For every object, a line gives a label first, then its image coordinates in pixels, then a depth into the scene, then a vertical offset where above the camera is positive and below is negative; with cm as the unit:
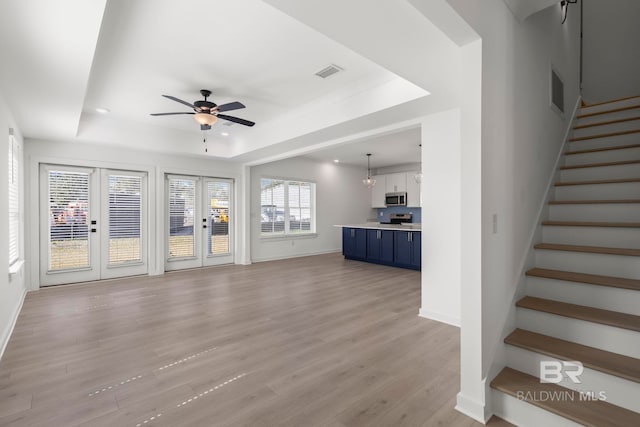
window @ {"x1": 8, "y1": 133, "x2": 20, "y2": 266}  369 +18
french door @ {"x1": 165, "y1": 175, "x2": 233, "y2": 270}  663 -17
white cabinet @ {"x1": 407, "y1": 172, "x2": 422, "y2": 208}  903 +65
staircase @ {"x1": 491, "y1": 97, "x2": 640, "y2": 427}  168 -65
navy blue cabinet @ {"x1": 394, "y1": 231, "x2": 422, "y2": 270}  647 -77
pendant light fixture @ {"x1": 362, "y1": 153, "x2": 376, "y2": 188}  810 +87
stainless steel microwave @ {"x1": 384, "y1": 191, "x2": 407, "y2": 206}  932 +46
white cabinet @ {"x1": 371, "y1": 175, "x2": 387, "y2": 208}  1000 +74
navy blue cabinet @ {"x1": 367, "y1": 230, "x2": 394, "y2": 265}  704 -77
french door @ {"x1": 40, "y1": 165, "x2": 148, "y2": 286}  523 -17
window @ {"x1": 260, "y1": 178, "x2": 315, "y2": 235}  816 +21
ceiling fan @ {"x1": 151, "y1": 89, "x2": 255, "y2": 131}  391 +133
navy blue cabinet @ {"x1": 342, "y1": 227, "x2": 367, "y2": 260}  766 -75
